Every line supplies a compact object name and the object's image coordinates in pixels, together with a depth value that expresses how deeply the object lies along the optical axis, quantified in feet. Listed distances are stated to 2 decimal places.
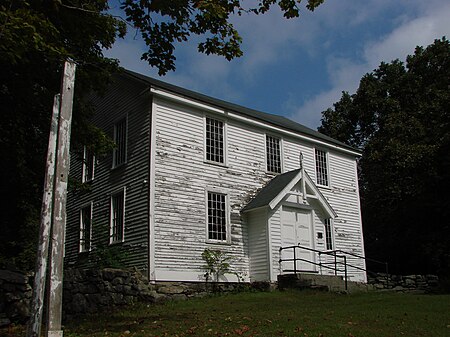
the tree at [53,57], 33.04
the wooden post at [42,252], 19.67
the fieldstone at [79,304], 51.67
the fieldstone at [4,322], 40.73
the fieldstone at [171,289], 52.34
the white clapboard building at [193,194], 55.98
